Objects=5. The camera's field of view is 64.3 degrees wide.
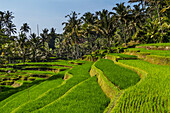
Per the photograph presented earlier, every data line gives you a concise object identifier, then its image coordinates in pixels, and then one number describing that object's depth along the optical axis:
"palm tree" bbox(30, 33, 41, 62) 60.98
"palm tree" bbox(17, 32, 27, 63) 56.54
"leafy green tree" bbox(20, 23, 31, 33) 67.92
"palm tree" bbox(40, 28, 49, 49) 71.19
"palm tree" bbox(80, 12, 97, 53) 46.94
